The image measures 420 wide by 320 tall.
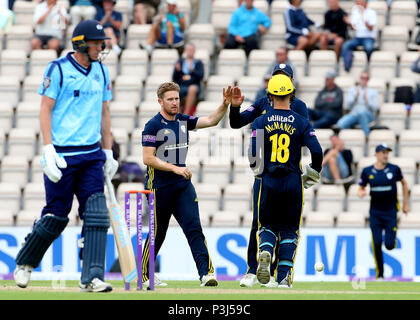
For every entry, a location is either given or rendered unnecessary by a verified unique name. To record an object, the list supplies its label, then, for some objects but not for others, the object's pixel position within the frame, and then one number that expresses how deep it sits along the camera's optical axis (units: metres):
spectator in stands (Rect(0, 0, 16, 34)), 19.84
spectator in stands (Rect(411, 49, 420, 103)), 18.41
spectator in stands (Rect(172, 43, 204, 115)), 18.20
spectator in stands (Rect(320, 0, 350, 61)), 19.06
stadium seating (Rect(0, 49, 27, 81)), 19.20
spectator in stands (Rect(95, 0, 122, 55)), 19.22
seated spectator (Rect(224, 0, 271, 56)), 19.06
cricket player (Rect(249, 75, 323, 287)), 10.16
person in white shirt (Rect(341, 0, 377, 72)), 18.80
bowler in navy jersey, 10.20
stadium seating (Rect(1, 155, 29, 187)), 17.56
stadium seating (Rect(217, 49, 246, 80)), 19.02
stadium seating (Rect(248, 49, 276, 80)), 18.85
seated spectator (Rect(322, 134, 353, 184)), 17.19
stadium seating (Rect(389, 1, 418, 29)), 19.70
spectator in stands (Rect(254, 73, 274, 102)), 17.86
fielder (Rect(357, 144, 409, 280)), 15.26
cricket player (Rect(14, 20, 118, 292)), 8.57
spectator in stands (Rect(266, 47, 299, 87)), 18.10
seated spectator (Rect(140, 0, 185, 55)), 19.14
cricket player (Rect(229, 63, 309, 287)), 10.47
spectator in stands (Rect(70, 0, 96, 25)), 19.75
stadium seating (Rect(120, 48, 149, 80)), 19.06
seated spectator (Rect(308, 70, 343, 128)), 17.89
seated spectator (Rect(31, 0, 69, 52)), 19.33
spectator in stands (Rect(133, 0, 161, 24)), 19.73
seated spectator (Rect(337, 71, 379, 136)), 17.94
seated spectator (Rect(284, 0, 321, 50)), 18.98
